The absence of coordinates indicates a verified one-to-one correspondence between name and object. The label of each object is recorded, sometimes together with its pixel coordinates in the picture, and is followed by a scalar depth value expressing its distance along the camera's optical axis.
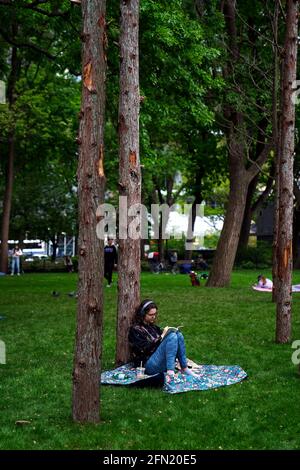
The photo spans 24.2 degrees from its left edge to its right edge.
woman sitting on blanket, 8.88
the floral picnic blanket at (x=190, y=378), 8.72
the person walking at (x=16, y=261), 37.56
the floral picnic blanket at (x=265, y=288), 22.67
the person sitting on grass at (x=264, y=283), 23.30
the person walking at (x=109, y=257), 23.86
